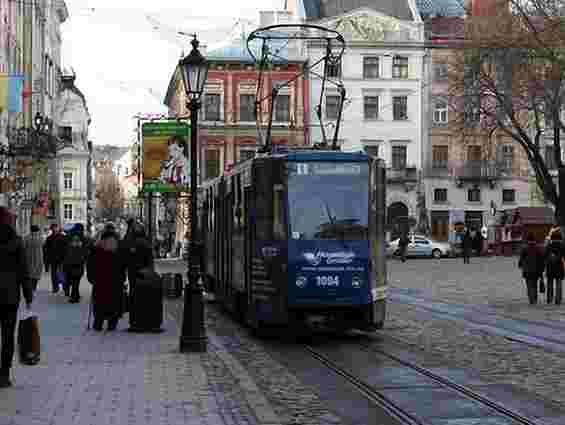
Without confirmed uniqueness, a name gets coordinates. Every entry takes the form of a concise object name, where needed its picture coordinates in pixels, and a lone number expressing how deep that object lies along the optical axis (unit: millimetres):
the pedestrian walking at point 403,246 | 61094
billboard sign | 36406
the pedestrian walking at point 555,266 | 26609
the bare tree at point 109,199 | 156000
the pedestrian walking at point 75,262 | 27516
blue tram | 17828
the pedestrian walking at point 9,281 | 11562
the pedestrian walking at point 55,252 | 30906
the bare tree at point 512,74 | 47000
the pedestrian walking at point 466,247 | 54125
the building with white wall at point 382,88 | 78375
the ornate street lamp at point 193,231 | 15789
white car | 67000
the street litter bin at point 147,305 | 19062
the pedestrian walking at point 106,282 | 19438
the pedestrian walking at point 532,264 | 26797
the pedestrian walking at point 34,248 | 26842
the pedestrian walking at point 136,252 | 20172
